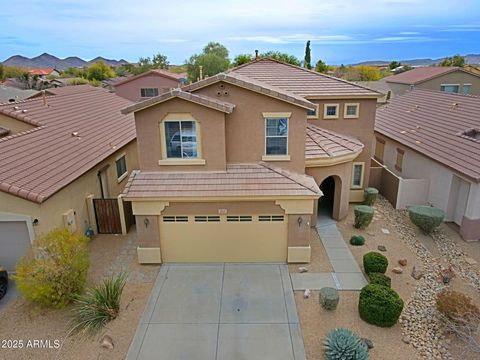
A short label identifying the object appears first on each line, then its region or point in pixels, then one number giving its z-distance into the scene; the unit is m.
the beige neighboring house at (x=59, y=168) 11.83
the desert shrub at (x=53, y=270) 10.06
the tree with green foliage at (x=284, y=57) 57.88
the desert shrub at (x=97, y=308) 9.87
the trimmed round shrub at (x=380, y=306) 9.62
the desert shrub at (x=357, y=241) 14.45
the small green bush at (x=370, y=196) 17.95
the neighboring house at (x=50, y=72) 107.51
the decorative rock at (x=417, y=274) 12.16
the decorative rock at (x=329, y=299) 10.34
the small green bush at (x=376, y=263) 11.88
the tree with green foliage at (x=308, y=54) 61.89
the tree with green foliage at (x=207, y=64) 60.09
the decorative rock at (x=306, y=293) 11.14
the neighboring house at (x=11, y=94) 33.47
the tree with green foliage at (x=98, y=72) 85.50
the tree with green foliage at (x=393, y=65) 85.56
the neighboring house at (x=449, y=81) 40.75
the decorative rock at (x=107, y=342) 9.20
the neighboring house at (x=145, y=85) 50.56
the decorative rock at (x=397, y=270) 12.42
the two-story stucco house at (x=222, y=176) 12.23
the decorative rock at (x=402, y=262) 12.95
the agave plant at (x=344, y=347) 8.38
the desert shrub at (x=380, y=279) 10.95
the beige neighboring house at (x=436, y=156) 15.13
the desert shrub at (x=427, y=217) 14.86
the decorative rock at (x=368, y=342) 9.09
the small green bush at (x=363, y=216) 15.55
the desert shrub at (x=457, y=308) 9.21
